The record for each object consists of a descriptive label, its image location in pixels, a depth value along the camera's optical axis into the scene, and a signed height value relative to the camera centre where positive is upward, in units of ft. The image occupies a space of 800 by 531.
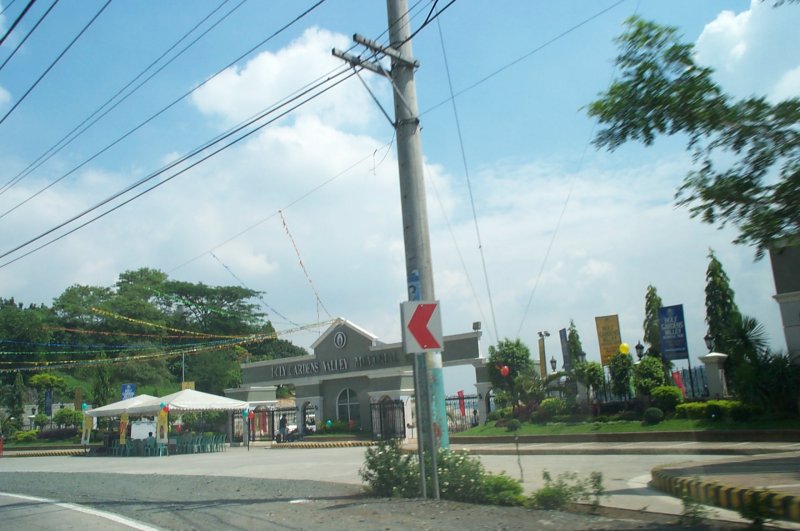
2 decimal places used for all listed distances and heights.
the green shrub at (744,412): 61.36 -2.04
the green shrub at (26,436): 153.79 +0.59
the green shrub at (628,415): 73.97 -1.91
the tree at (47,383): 189.47 +14.87
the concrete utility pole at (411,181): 35.83 +12.31
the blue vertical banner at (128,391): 151.12 +8.75
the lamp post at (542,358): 108.37 +7.05
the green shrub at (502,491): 29.07 -3.57
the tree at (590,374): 82.99 +3.06
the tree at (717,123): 21.56 +8.40
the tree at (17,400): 178.70 +10.22
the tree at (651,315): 127.44 +14.85
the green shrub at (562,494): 27.16 -3.63
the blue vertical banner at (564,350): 105.40 +7.88
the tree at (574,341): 150.51 +12.75
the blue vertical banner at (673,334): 79.61 +6.83
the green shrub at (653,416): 67.87 -1.96
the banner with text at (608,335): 89.04 +8.22
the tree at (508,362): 96.48 +5.92
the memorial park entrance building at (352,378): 104.37 +6.76
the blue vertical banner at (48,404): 169.37 +7.94
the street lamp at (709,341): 78.84 +5.63
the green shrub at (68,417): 162.30 +4.22
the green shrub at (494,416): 94.11 -1.27
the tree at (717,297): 110.52 +14.95
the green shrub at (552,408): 83.15 -0.72
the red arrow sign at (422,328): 31.27 +3.73
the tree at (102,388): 161.99 +10.60
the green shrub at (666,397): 70.79 -0.31
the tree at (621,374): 80.79 +2.73
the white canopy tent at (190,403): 97.09 +3.35
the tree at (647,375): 75.41 +2.24
